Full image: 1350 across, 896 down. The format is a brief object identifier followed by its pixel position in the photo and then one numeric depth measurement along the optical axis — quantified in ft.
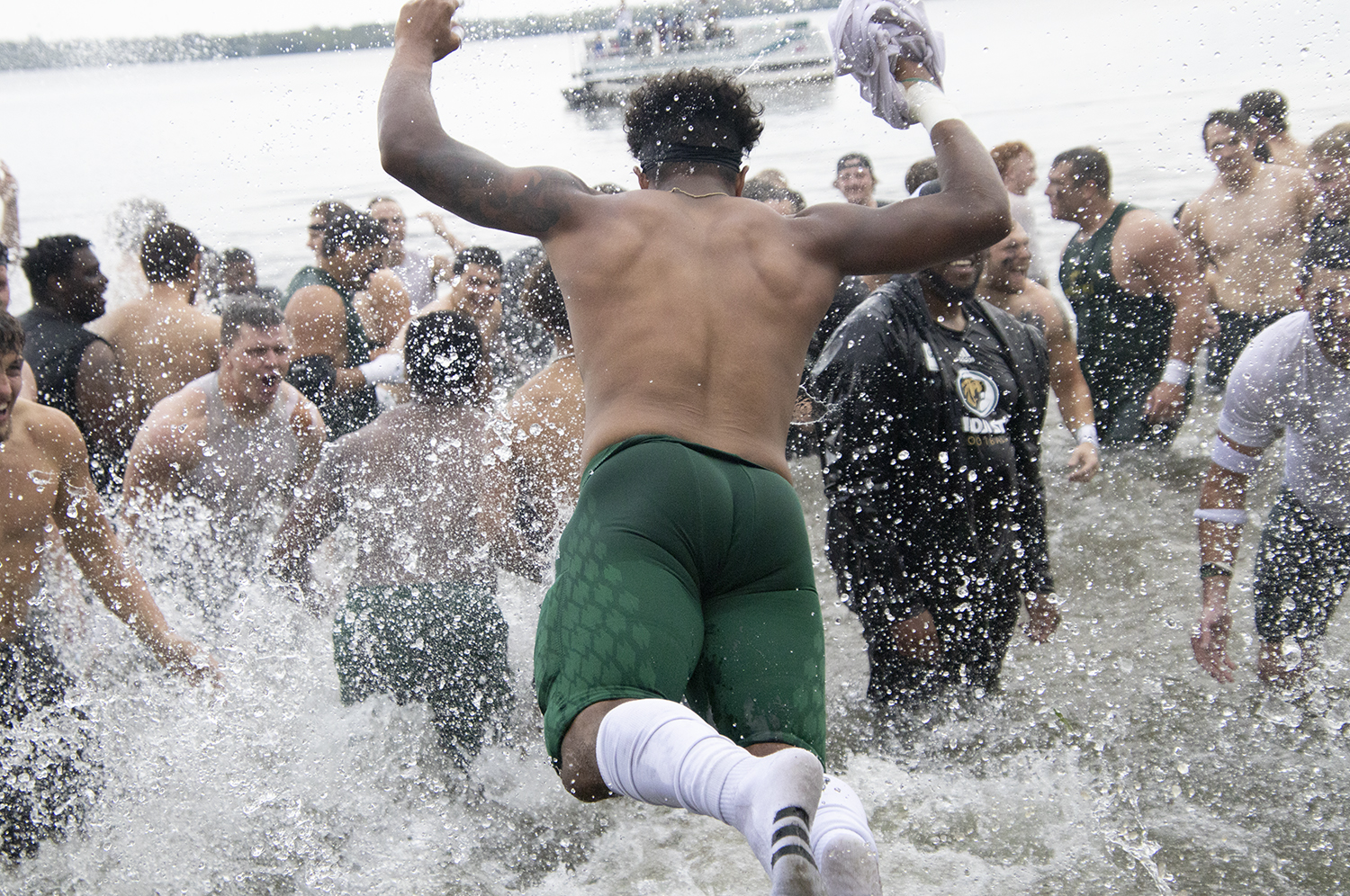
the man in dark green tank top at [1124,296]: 18.76
